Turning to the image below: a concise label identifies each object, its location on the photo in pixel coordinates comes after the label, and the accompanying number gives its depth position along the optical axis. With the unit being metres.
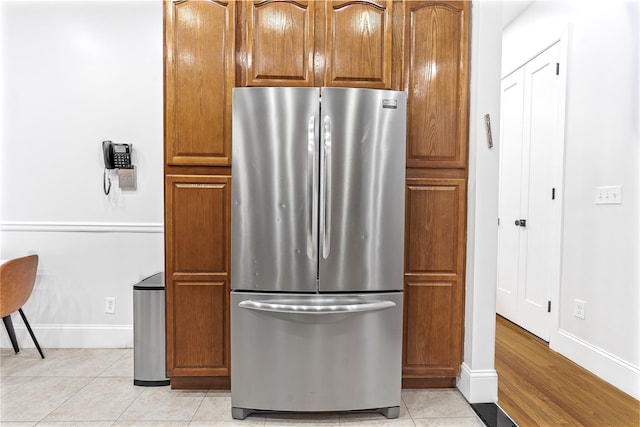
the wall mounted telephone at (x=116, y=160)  2.74
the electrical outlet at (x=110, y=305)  2.88
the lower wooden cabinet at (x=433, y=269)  2.20
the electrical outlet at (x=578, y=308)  2.61
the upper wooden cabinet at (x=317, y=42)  2.13
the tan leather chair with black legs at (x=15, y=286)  2.35
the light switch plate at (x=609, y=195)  2.32
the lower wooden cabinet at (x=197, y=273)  2.13
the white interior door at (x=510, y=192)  3.51
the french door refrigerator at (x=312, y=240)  1.88
